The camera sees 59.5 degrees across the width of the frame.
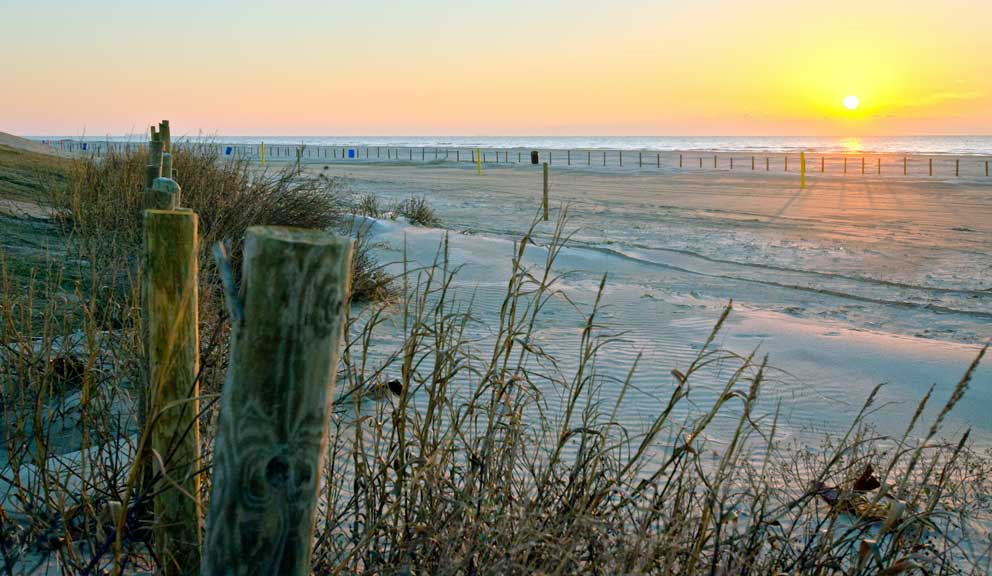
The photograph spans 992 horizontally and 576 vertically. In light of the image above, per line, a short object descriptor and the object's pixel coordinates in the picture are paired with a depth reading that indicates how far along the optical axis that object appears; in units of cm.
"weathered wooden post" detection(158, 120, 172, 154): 585
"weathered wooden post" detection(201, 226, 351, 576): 164
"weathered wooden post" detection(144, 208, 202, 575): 230
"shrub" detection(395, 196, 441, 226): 1728
